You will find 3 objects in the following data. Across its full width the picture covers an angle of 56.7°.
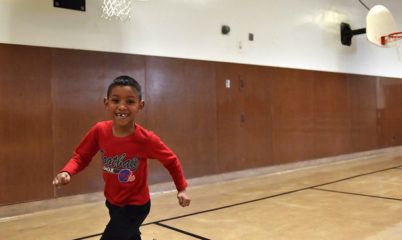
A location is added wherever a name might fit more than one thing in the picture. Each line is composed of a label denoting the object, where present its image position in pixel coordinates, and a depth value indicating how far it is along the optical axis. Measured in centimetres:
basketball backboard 701
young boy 200
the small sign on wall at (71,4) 442
